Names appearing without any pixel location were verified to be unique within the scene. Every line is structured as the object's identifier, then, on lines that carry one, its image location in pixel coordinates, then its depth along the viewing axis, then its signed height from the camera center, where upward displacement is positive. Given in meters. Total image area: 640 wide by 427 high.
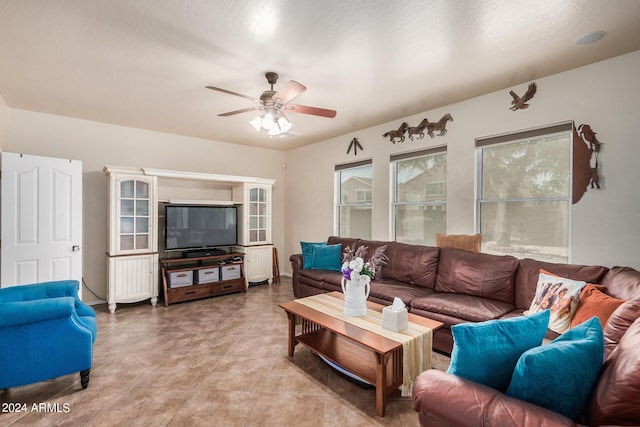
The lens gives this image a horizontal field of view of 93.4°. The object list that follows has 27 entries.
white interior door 3.18 -0.05
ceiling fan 2.73 +0.98
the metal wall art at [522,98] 2.98 +1.19
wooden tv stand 4.34 -1.03
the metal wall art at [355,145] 4.82 +1.13
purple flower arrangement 2.47 -0.47
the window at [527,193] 2.94 +0.24
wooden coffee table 1.96 -1.10
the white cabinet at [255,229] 5.24 -0.25
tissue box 2.15 -0.75
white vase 2.48 -0.70
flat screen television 4.58 -0.19
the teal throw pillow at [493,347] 1.28 -0.56
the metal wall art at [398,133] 4.15 +1.16
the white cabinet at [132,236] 4.04 -0.30
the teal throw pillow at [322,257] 4.40 -0.62
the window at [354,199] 4.85 +0.26
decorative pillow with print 2.11 -0.62
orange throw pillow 1.89 -0.58
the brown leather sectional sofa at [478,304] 1.05 -0.70
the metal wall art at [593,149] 2.64 +0.58
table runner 2.03 -0.88
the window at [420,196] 3.90 +0.27
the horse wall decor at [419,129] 3.92 +1.14
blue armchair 1.96 -0.87
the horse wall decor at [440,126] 3.70 +1.13
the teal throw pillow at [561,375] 1.12 -0.60
